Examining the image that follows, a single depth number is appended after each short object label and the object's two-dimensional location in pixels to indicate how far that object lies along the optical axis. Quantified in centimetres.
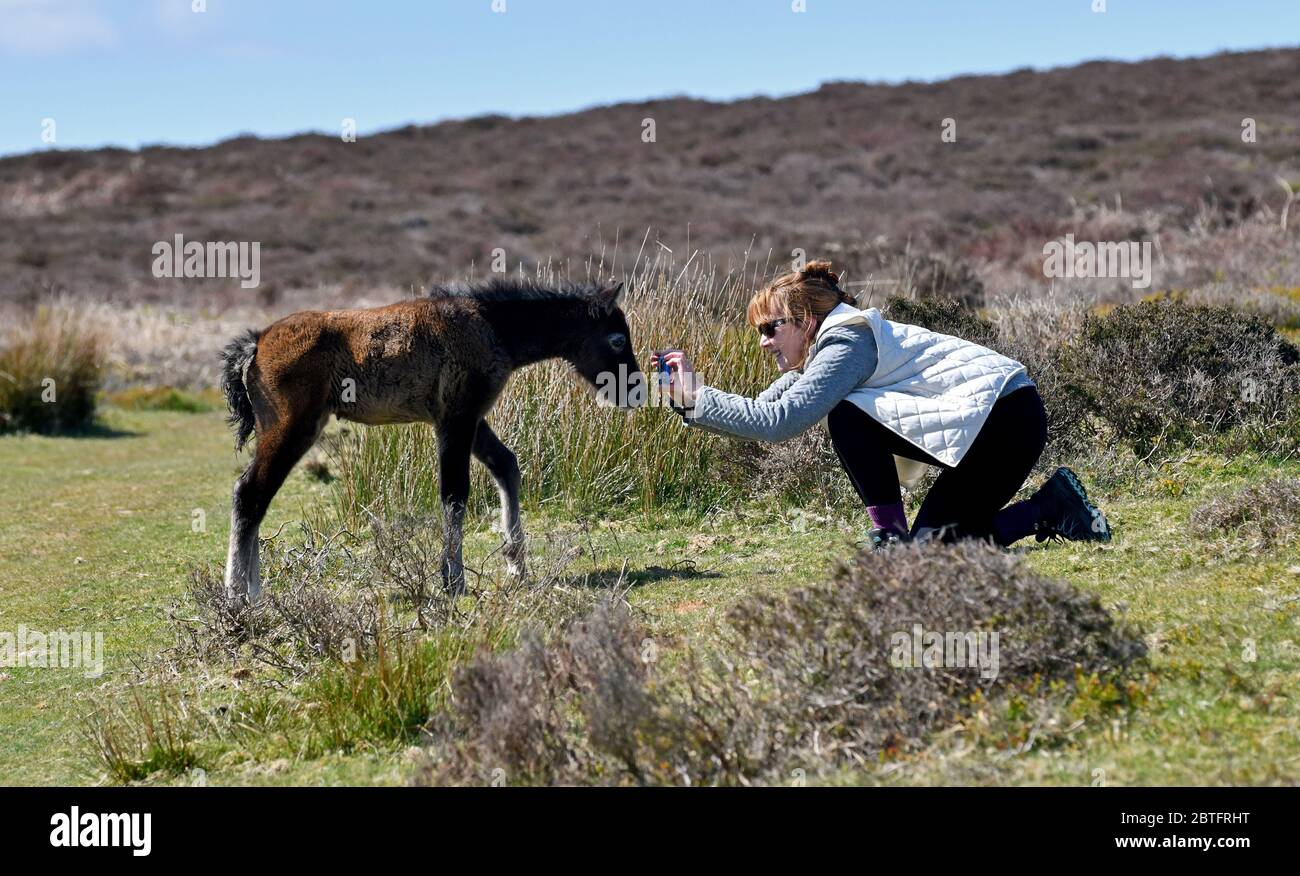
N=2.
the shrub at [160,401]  2022
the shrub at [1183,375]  925
